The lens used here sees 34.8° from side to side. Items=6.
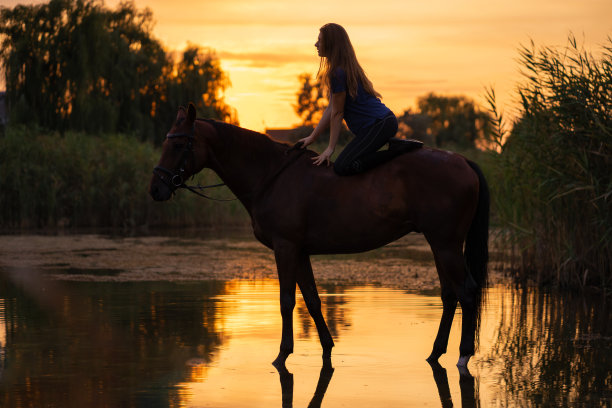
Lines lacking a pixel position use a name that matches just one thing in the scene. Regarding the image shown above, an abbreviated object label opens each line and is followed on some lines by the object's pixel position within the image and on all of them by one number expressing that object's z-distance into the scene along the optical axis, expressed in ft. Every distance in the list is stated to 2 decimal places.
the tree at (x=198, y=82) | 133.21
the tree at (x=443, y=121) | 256.73
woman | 25.07
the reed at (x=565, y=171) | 37.78
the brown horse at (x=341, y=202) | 24.73
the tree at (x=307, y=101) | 299.79
